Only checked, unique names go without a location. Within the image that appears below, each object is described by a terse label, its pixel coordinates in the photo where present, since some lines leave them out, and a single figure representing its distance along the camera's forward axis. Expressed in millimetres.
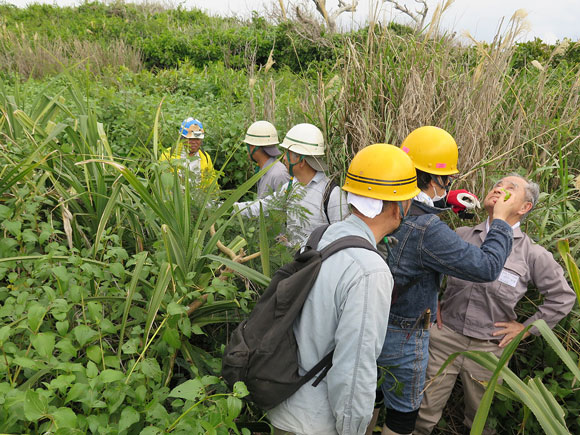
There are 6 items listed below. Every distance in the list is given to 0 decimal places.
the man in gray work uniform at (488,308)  2412
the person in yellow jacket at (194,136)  3926
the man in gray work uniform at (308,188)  2785
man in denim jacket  2037
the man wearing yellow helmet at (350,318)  1581
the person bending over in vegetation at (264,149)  3732
